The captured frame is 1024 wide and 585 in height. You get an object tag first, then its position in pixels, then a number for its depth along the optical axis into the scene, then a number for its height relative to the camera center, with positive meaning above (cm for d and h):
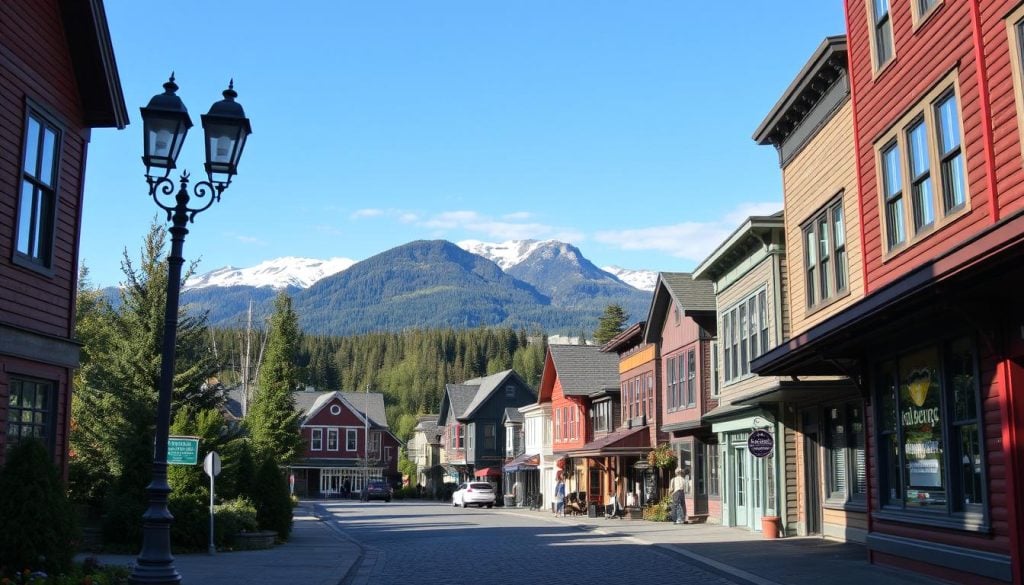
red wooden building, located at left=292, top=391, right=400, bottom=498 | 9606 +181
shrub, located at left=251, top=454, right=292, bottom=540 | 2798 -80
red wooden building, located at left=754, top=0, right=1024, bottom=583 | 1299 +216
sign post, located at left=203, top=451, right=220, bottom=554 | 2336 +10
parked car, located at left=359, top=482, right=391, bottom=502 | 7756 -161
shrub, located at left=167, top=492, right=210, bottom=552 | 2366 -120
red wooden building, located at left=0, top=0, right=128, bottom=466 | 1464 +417
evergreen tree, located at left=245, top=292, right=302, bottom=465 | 5062 +372
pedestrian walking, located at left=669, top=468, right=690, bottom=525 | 3516 -100
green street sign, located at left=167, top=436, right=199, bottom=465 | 2125 +39
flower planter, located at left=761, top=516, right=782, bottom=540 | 2581 -136
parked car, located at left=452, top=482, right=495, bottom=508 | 6091 -142
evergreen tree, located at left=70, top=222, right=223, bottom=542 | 2642 +242
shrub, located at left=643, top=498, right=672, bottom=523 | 3762 -148
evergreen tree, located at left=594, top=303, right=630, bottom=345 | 11575 +1632
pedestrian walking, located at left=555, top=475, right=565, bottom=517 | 4872 -131
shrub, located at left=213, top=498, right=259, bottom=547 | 2456 -121
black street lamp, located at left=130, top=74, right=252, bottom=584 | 1109 +320
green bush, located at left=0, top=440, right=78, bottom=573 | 1349 -58
